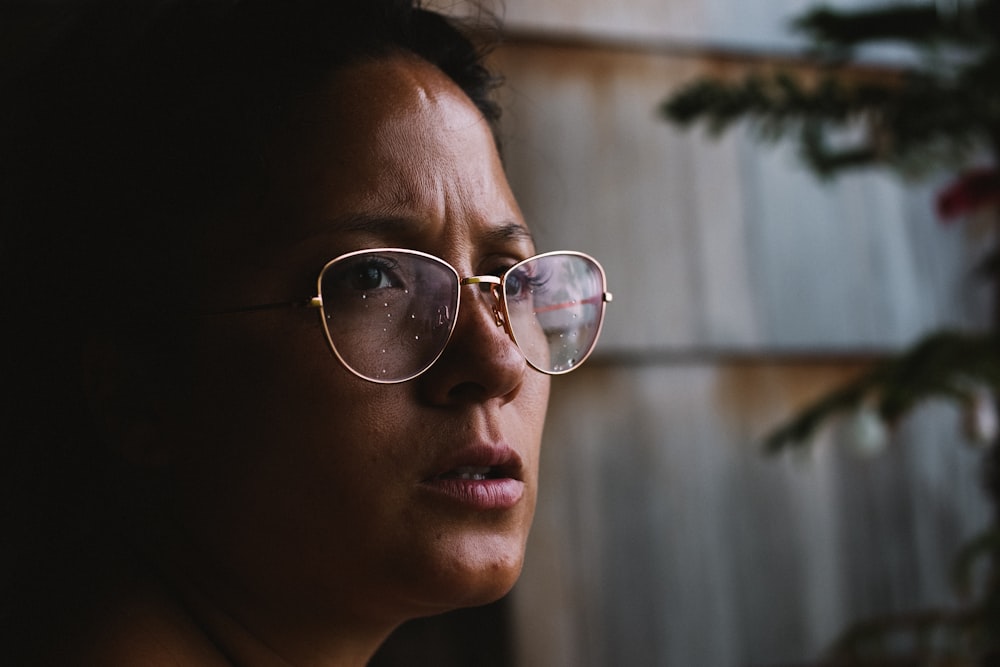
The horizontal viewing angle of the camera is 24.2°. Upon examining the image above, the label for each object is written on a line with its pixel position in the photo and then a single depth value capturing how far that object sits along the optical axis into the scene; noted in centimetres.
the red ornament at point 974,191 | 270
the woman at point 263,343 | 78
